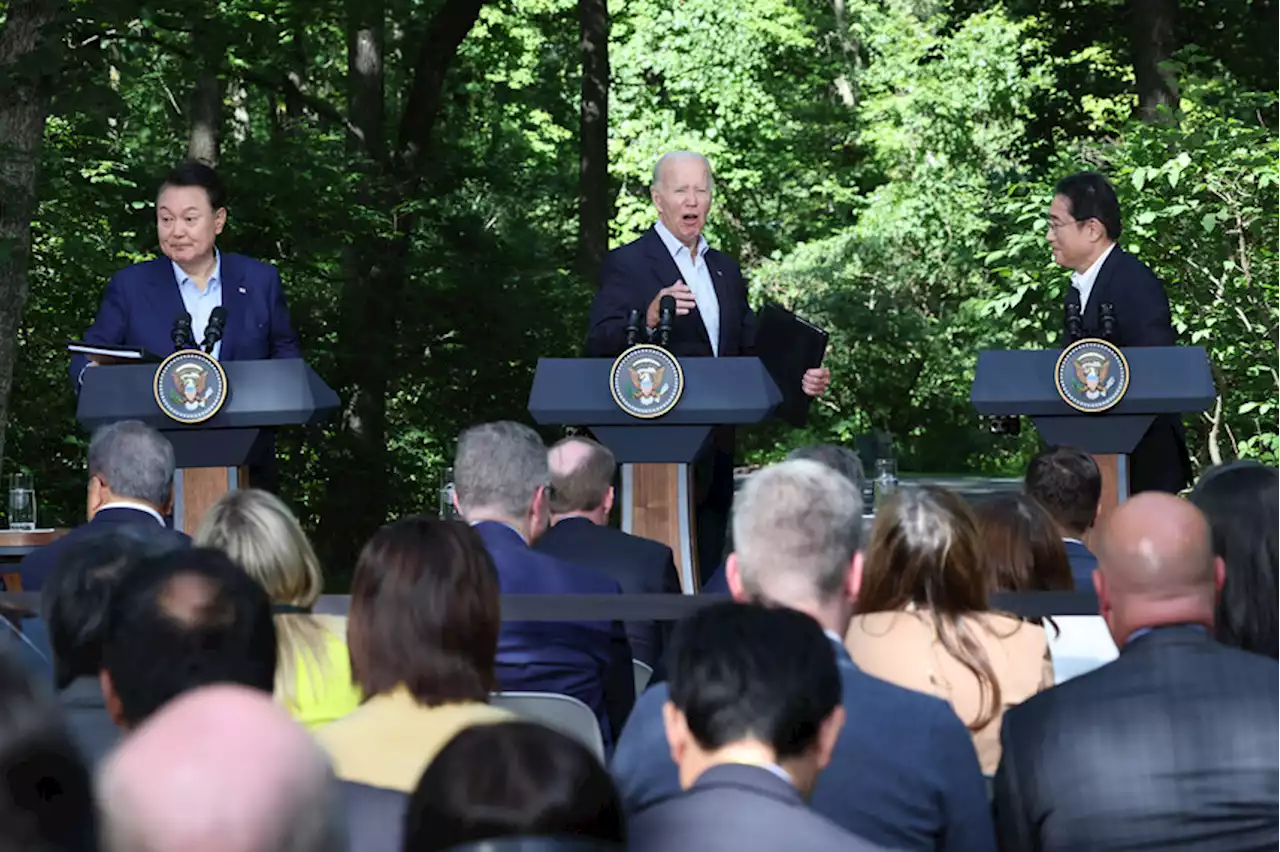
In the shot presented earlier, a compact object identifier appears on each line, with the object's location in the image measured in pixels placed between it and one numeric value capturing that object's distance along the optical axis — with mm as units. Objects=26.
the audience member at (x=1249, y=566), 7414
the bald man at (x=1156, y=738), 5863
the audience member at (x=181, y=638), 5582
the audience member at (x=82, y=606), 6652
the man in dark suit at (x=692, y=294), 13547
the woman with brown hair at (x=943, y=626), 7164
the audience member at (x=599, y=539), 10031
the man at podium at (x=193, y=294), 12719
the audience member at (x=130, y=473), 9656
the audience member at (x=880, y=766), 6043
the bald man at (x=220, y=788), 3187
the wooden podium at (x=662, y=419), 12648
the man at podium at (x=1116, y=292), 13672
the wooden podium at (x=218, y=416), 11937
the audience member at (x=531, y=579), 8547
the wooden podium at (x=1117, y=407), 13078
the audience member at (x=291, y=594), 7203
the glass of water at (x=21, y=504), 15875
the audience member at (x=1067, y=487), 10422
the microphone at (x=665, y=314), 12859
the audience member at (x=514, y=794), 3719
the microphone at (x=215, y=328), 12393
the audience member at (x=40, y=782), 3760
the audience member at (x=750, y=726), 4508
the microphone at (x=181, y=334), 12195
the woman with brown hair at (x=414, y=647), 5781
